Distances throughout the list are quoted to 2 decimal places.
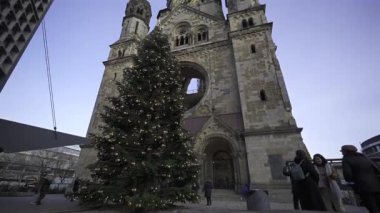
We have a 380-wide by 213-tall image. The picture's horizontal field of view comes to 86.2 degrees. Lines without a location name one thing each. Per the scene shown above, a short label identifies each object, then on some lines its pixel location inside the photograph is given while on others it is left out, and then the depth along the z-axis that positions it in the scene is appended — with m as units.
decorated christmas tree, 6.90
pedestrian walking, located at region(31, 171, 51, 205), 8.37
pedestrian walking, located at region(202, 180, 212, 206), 9.91
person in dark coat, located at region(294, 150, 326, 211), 4.73
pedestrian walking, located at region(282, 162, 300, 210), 5.57
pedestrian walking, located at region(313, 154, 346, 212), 4.79
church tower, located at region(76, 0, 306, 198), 12.85
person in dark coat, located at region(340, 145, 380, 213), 3.63
